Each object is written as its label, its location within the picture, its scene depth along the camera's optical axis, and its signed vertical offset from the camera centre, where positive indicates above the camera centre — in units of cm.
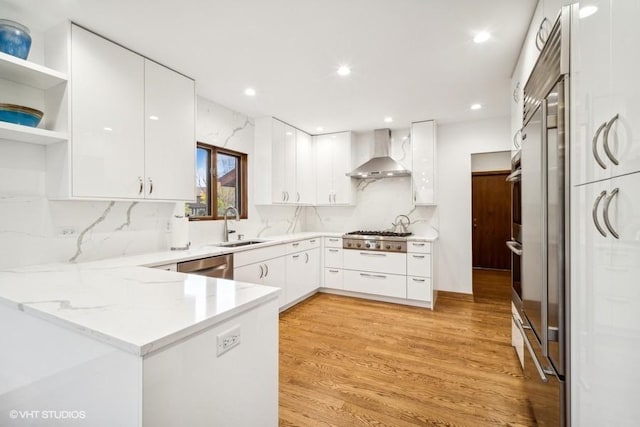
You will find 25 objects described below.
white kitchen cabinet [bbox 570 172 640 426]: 78 -27
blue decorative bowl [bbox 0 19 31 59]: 167 +101
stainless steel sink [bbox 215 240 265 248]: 326 -34
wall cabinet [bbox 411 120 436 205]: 416 +73
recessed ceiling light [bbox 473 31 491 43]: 207 +126
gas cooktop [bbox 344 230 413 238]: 426 -29
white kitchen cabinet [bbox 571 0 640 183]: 76 +36
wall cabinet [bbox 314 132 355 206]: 469 +72
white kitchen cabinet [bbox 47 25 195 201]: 194 +63
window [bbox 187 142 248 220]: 337 +39
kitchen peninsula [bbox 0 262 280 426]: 85 -46
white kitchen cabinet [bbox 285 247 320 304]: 378 -82
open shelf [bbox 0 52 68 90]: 167 +85
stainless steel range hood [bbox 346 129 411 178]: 427 +73
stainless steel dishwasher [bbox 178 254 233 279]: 239 -45
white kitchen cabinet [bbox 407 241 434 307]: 380 -74
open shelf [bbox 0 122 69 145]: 166 +47
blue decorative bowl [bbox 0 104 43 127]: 170 +58
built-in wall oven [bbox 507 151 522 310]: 211 -10
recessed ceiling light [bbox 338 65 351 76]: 258 +127
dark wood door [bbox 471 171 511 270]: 595 -11
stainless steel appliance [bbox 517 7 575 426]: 120 -8
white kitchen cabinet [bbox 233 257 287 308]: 299 -64
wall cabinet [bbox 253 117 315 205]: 396 +71
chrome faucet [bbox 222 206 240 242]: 345 -18
